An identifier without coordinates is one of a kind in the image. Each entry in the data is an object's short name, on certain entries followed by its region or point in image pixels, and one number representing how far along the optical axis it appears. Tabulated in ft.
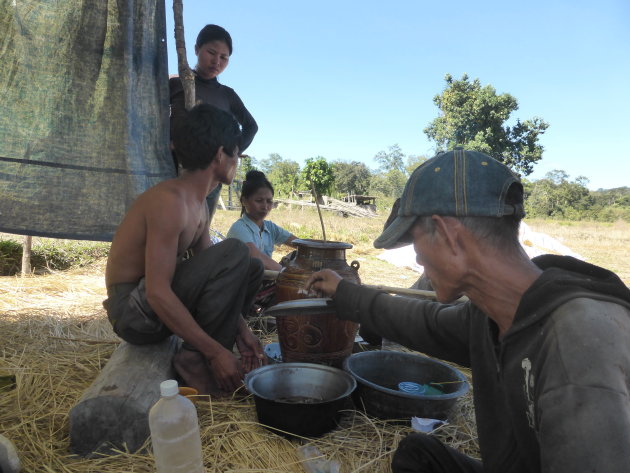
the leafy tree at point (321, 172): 111.65
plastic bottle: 5.35
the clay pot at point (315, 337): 8.84
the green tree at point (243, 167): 120.16
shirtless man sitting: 7.75
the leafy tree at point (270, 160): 370.45
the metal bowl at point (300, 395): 7.13
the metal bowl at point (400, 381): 7.68
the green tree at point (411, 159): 292.45
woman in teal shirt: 15.20
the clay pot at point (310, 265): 9.14
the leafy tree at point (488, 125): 88.07
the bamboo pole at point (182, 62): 10.68
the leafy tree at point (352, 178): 206.56
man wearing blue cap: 2.85
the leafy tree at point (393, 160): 320.29
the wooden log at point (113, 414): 6.73
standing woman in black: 12.70
